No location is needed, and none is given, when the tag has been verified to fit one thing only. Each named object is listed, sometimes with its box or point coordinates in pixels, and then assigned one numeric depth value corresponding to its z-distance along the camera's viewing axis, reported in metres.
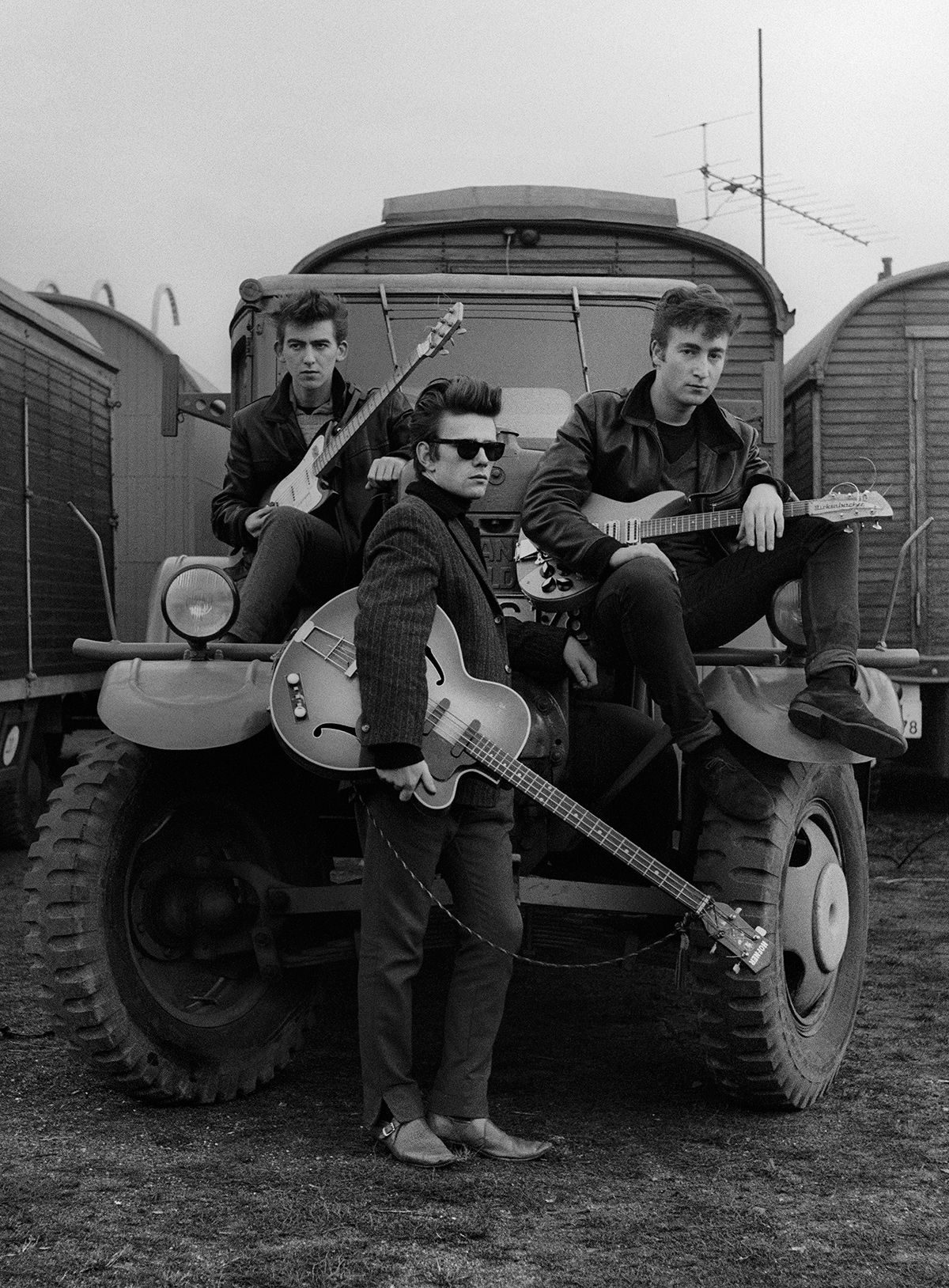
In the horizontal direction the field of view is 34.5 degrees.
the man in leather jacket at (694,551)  3.71
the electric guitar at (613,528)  4.00
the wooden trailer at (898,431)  10.04
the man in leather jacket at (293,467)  4.27
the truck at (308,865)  3.73
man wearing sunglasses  3.42
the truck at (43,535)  8.94
